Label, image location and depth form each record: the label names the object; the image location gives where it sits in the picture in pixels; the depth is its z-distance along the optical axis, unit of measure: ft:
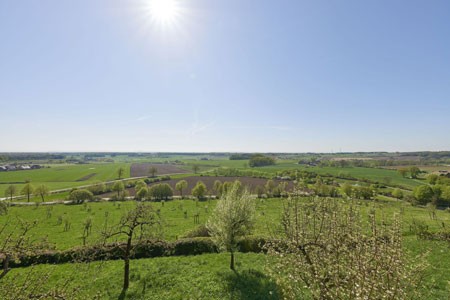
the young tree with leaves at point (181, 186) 301.67
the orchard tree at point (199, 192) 265.95
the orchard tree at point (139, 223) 60.49
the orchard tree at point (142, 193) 271.94
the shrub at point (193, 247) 86.84
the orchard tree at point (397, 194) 254.16
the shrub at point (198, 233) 105.19
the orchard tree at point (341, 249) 18.81
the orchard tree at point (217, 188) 272.56
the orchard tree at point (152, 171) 451.20
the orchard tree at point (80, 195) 247.91
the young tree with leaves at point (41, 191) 261.85
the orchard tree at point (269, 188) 270.67
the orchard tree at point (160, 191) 267.59
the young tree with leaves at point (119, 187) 298.15
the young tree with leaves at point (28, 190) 266.88
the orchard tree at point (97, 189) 294.78
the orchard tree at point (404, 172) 411.34
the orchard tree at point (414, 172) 403.95
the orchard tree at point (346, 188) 234.83
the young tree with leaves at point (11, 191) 264.11
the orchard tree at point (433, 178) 323.98
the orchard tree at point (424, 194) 233.35
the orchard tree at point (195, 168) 519.19
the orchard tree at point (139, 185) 304.11
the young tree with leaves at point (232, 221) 73.00
